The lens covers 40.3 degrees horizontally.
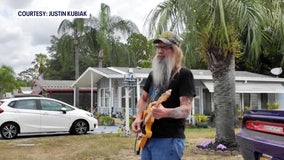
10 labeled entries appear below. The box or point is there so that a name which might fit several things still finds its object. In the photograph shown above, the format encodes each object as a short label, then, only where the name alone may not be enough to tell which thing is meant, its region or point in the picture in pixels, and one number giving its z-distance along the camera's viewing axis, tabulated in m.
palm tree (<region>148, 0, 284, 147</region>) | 8.31
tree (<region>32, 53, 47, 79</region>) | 64.05
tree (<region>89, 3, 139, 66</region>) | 28.62
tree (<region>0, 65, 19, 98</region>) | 55.56
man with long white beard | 3.40
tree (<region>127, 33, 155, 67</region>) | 31.91
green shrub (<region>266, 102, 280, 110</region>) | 17.81
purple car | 3.69
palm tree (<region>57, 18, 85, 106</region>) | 28.34
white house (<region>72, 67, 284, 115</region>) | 21.44
